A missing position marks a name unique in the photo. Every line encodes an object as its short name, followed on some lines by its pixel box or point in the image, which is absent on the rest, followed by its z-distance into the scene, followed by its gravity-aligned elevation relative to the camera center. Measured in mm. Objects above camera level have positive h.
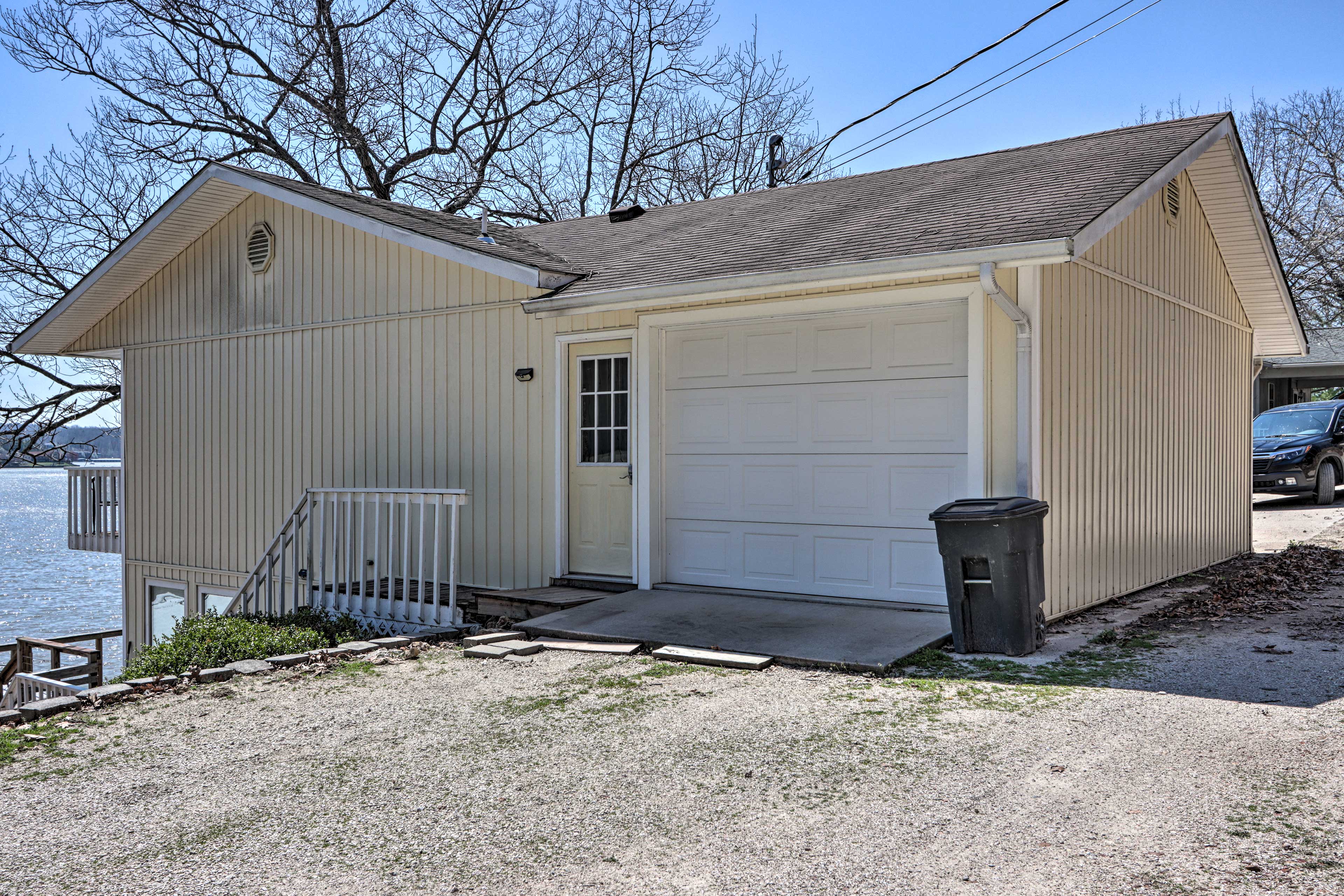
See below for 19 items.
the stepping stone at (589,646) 6758 -1217
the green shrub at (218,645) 6988 -1257
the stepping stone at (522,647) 6895 -1222
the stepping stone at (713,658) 6184 -1188
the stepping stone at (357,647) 7008 -1234
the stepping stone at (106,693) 5797 -1263
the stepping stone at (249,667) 6477 -1256
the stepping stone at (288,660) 6660 -1246
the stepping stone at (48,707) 5434 -1267
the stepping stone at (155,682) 6035 -1257
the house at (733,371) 7504 +790
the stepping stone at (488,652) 6828 -1241
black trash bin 6250 -684
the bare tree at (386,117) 19969 +7517
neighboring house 22953 +1841
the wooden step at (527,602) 8250 -1108
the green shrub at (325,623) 8273 -1304
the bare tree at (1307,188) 29234 +7577
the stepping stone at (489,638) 7332 -1232
